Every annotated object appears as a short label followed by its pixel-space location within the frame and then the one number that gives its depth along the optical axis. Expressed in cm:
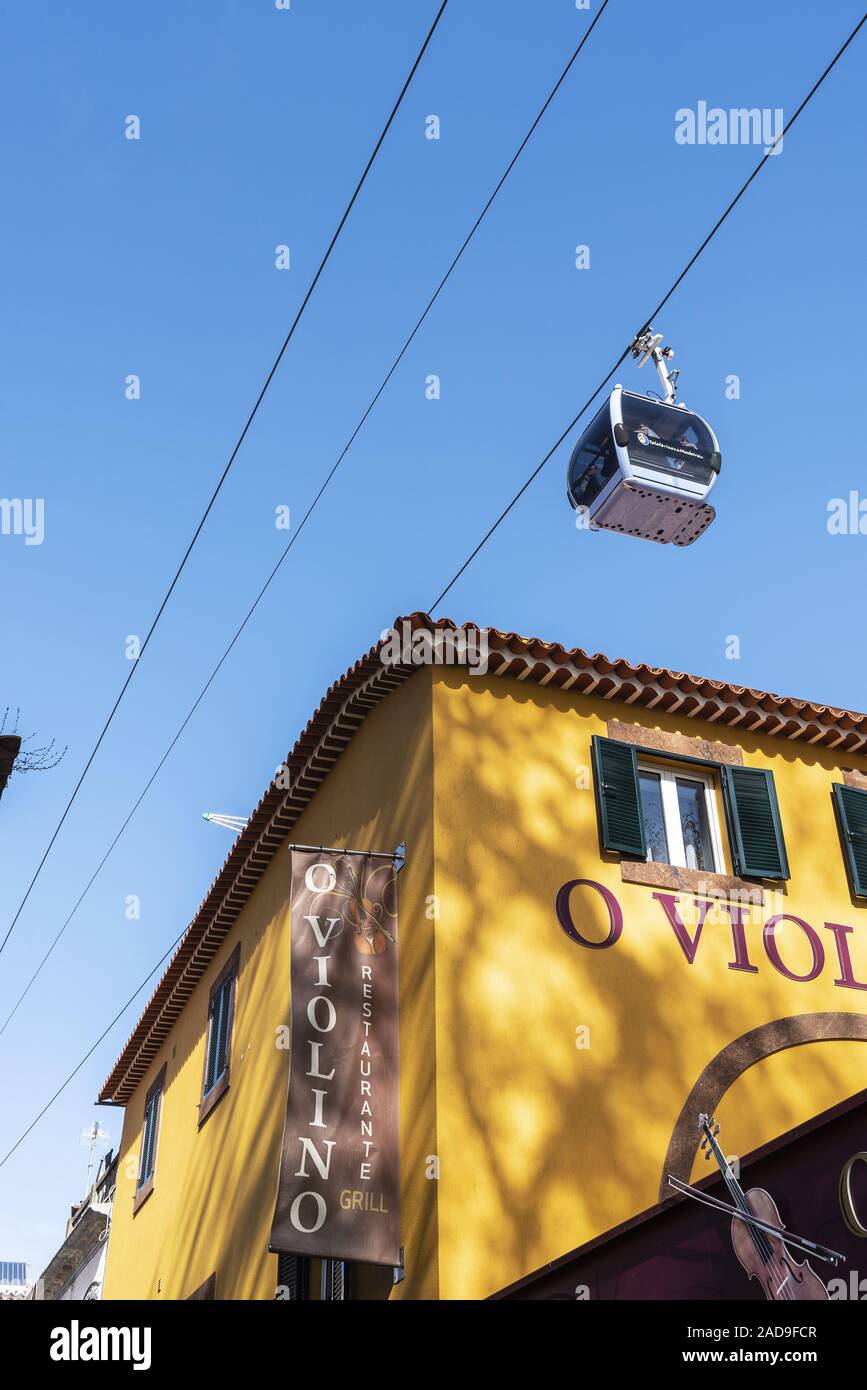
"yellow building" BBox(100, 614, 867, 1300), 944
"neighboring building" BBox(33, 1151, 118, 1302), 2230
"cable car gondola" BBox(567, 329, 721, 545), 1170
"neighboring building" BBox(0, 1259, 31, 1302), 2973
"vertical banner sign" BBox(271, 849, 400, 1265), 884
